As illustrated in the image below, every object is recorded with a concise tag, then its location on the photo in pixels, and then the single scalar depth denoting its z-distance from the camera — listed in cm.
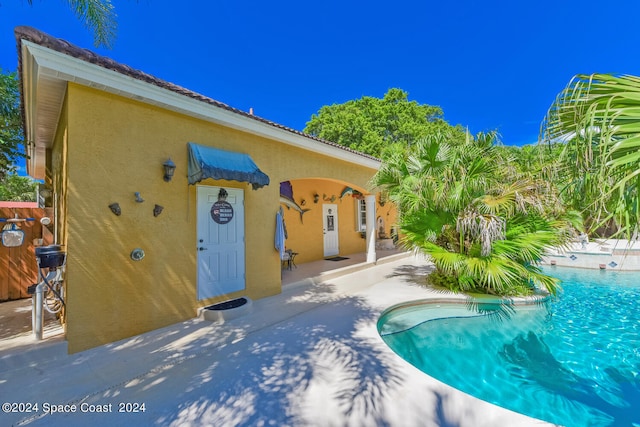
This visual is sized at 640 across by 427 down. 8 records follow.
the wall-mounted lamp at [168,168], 655
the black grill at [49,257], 532
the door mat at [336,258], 1578
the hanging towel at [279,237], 920
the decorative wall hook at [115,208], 586
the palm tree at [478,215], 852
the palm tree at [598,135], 254
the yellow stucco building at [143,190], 541
